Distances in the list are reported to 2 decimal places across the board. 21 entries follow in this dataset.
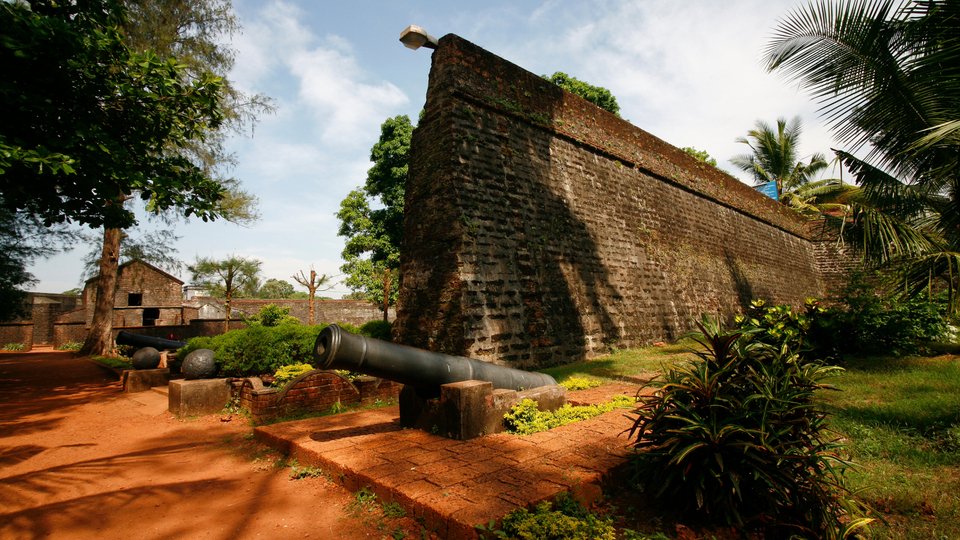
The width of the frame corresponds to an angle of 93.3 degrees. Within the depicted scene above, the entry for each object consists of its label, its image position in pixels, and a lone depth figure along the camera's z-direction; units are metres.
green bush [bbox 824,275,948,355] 6.34
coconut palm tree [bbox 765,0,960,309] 4.52
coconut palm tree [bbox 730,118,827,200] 25.17
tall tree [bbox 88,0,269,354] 12.06
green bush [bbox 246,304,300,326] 10.53
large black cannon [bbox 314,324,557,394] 3.09
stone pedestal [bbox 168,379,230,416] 5.71
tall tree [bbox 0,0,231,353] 4.89
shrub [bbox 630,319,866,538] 2.24
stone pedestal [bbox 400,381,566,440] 3.48
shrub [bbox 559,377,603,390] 5.43
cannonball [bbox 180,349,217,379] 6.06
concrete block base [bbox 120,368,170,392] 7.59
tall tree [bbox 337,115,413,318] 21.67
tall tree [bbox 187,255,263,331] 41.10
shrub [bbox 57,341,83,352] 19.01
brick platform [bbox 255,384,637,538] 2.34
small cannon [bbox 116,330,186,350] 10.06
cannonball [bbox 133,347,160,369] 7.88
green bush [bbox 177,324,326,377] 6.46
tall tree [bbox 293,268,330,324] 19.98
